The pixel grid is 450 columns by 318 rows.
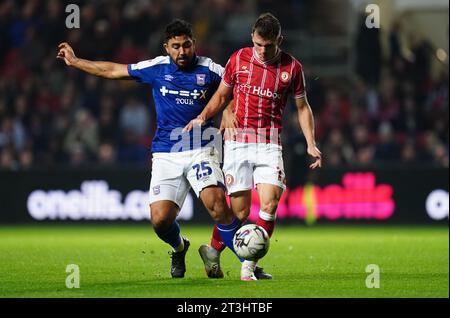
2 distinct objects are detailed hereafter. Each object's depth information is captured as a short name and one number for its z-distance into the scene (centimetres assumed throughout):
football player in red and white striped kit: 1861
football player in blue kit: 1889
